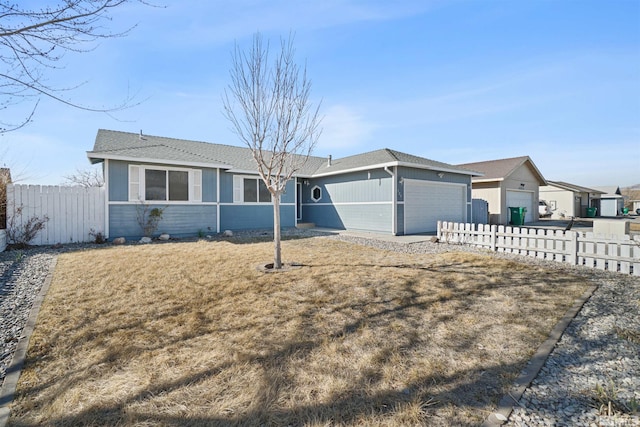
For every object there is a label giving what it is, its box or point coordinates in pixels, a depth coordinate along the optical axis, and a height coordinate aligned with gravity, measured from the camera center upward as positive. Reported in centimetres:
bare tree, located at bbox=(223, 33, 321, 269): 624 +254
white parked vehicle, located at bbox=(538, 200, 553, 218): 2697 +6
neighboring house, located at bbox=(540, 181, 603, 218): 2681 +108
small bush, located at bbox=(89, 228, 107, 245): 968 -87
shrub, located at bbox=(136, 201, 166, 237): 1045 -23
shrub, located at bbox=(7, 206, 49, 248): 861 -54
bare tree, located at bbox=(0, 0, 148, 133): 350 +230
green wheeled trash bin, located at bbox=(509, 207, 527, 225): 1838 -34
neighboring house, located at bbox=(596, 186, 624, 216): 2970 +35
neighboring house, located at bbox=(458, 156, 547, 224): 1862 +160
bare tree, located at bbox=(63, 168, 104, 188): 2272 +262
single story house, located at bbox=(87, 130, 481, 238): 1041 +91
